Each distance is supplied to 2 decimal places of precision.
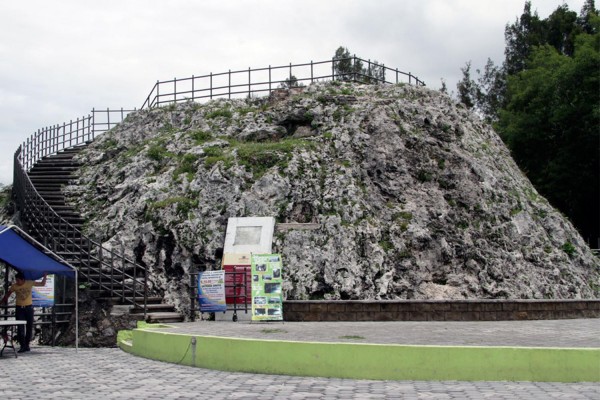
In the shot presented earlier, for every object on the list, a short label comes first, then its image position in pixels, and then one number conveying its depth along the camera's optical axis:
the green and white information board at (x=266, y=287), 17.92
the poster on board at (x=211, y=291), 18.73
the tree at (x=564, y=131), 43.47
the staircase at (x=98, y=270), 18.83
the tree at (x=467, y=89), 67.07
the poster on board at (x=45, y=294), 18.16
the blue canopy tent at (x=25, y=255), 15.03
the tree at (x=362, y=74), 31.36
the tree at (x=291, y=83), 31.53
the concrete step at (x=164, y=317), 18.22
